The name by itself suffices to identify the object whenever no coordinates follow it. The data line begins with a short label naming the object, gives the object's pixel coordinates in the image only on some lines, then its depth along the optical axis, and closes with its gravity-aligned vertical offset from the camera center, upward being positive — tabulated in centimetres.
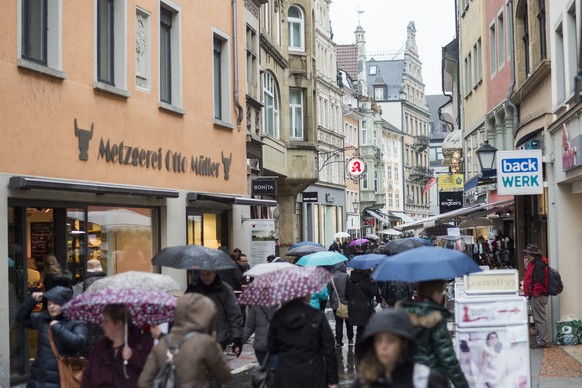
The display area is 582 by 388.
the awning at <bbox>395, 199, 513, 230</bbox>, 2703 +59
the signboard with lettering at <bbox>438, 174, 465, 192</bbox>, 4322 +211
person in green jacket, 732 -80
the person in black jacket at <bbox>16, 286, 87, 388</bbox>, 912 -89
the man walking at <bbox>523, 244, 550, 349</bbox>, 1759 -101
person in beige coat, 711 -81
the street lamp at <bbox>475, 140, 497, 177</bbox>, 2269 +162
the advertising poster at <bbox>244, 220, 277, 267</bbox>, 2550 -17
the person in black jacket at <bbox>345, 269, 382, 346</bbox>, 1720 -108
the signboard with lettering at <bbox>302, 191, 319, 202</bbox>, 4744 +174
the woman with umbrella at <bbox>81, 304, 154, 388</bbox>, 771 -91
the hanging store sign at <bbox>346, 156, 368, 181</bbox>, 5931 +382
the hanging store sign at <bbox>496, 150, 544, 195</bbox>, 1753 +101
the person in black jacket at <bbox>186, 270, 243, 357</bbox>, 1162 -81
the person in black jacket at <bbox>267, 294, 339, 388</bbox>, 873 -100
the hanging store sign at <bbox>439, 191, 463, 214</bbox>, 4019 +123
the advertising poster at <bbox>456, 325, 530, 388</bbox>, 1080 -133
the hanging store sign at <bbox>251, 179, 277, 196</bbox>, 2927 +138
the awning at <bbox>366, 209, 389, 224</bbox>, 8316 +137
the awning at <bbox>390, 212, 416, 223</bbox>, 9200 +135
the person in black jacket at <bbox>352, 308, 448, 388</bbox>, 599 -72
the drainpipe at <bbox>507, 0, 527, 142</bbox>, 2418 +325
